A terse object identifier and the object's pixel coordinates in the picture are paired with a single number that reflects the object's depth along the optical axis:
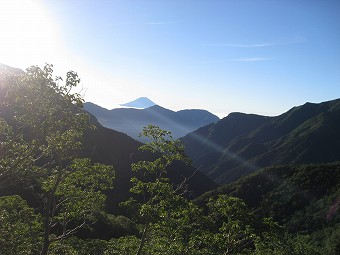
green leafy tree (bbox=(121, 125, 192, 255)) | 20.86
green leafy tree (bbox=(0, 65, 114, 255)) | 17.28
